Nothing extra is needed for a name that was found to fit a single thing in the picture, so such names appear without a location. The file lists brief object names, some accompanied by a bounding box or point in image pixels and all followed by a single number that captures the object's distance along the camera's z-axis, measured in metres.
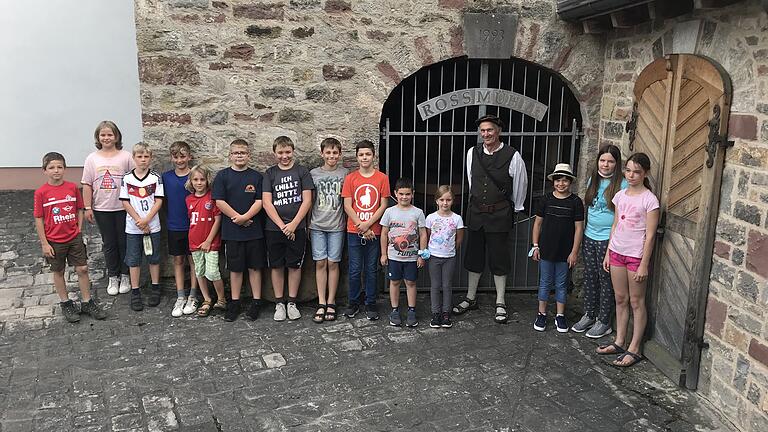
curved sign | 5.63
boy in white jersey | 5.40
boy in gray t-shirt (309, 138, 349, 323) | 5.35
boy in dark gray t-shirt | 5.23
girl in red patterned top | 5.29
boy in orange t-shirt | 5.25
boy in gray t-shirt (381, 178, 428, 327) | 5.14
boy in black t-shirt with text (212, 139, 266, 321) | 5.21
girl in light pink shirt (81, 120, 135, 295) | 5.63
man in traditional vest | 5.35
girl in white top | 5.16
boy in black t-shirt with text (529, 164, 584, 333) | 5.09
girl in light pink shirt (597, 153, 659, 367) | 4.38
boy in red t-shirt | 5.09
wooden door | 3.96
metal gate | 5.85
